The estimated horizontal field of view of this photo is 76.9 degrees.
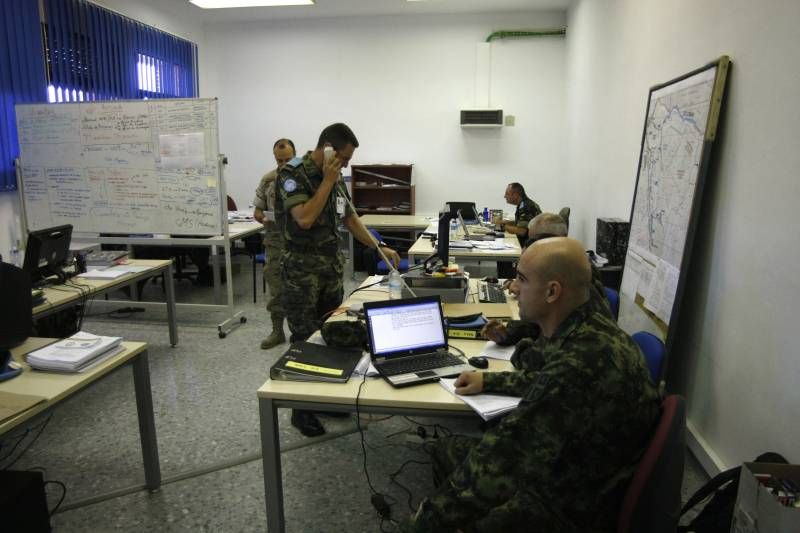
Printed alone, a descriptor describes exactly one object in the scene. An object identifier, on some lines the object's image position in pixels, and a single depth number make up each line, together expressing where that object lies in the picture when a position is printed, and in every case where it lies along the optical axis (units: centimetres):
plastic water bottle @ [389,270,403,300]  257
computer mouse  183
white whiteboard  420
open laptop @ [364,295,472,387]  179
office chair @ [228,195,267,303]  568
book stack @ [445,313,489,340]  212
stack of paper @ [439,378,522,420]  149
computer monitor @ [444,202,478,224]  566
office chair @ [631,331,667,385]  176
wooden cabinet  730
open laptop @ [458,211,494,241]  481
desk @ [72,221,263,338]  435
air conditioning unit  705
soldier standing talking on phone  263
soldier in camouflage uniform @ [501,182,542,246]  516
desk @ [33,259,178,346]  270
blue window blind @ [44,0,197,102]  495
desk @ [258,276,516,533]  159
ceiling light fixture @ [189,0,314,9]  585
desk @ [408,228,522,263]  411
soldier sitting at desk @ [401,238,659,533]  117
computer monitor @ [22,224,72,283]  281
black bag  155
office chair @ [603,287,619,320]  245
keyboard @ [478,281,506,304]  268
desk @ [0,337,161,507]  170
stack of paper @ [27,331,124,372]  188
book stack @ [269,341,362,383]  171
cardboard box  122
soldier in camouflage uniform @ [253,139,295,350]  405
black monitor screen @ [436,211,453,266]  298
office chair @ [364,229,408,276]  493
